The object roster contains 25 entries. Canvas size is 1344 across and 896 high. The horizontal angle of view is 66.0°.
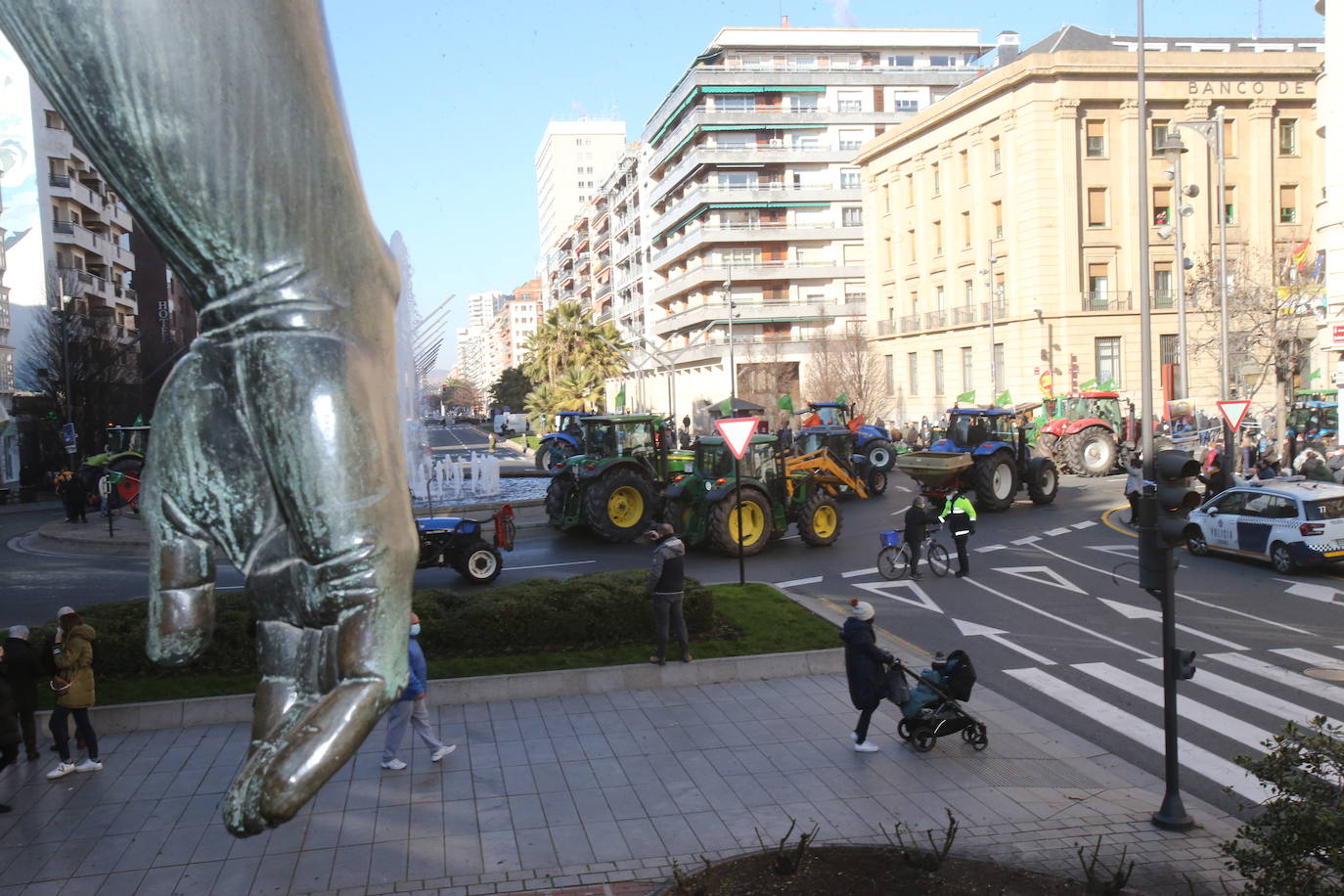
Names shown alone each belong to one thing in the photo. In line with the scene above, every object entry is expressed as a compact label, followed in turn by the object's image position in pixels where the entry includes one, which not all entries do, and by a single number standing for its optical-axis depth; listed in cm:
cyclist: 1883
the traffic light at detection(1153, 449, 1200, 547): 858
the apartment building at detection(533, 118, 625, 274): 14688
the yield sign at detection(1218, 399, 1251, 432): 2253
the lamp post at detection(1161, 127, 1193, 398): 2436
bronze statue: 167
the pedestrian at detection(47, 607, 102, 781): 987
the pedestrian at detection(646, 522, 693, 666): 1248
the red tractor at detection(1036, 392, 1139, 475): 3547
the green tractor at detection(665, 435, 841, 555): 2155
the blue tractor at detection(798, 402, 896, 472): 3325
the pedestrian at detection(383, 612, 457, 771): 963
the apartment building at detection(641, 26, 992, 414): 6850
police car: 1814
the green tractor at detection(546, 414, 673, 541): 2344
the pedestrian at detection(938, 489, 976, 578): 1905
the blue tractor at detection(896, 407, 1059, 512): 2664
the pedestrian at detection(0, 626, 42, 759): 1004
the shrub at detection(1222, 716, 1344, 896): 522
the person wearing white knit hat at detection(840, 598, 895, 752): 1011
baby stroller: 1016
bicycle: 1909
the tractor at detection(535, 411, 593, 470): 3828
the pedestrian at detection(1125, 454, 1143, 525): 2236
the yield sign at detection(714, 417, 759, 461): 1756
